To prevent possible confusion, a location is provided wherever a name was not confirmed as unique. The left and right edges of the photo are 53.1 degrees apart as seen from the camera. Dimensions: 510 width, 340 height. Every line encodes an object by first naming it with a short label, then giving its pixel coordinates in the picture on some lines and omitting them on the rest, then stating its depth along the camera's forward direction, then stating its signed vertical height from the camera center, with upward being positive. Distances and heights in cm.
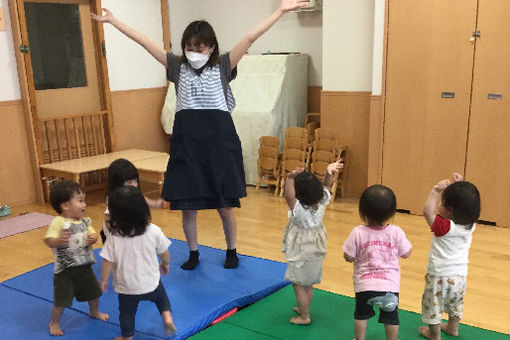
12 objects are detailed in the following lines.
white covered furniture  554 -26
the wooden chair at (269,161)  540 -91
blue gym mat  257 -122
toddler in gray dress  241 -76
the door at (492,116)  399 -38
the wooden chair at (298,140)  524 -68
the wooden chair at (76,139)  535 -65
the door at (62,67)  513 +13
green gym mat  249 -126
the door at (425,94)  418 -20
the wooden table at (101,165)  500 -86
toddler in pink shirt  213 -76
